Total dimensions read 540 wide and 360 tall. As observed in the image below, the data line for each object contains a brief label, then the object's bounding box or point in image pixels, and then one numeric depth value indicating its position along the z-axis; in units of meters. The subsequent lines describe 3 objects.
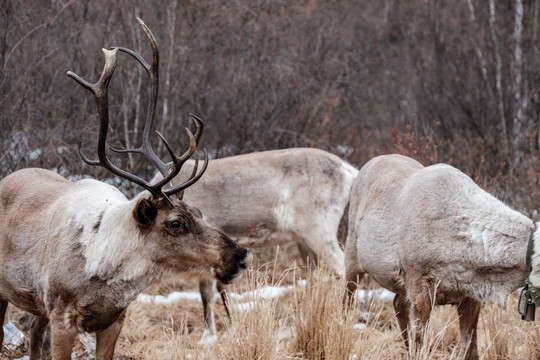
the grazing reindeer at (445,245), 8.74
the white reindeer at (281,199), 15.24
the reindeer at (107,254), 8.45
